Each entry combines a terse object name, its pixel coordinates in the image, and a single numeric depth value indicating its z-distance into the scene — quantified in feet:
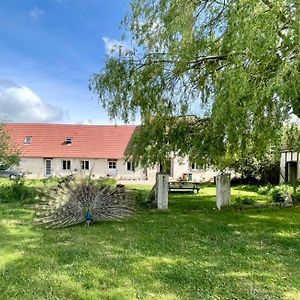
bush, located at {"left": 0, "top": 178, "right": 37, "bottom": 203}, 39.94
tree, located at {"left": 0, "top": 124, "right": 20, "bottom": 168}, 59.57
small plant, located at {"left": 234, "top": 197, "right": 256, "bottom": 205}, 38.59
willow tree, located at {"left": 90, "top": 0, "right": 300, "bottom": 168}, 18.89
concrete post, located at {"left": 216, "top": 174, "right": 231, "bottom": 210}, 34.80
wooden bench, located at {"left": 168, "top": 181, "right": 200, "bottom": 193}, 53.63
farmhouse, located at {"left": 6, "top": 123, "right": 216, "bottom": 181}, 91.60
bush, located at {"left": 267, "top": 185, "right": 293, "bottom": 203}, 40.07
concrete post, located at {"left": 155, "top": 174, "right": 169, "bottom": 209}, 34.14
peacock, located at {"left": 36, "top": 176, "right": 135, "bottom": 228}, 25.29
